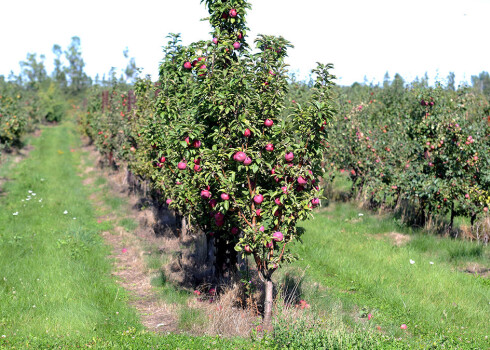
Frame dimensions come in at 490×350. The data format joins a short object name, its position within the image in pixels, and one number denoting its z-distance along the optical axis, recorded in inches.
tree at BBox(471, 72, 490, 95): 4050.9
